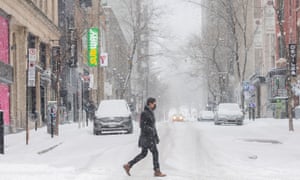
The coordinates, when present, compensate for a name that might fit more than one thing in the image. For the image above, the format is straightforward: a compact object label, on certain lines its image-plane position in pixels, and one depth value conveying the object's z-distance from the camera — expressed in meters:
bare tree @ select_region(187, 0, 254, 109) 48.91
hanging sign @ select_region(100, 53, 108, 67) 55.66
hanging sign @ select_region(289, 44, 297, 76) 40.59
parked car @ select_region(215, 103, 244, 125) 42.50
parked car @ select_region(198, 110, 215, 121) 63.84
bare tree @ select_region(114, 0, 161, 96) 55.70
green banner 55.07
